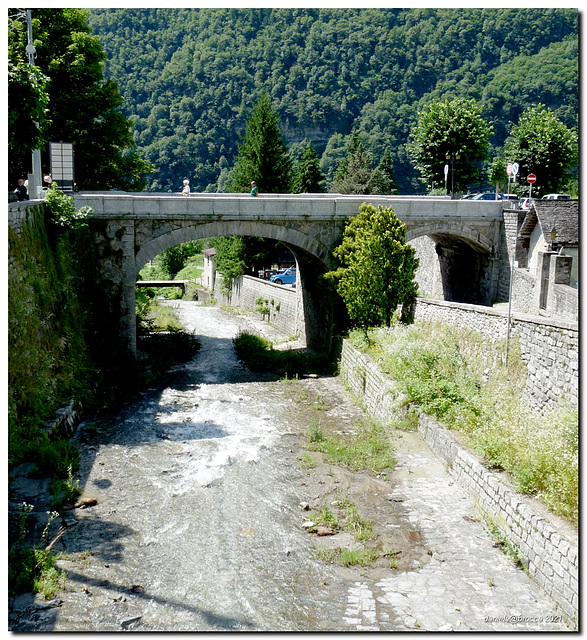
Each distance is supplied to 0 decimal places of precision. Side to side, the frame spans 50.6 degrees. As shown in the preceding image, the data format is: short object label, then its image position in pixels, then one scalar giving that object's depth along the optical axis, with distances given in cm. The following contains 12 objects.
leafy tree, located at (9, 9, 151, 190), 2428
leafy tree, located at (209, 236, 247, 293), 3897
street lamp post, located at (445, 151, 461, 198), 3099
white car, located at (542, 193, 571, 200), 3044
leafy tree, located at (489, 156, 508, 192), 4402
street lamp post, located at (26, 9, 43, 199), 1894
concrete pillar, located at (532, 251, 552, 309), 2209
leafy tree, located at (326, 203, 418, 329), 1928
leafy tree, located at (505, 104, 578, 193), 3328
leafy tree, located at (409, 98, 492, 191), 3312
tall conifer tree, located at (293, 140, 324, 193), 4803
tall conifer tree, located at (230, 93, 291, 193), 3962
